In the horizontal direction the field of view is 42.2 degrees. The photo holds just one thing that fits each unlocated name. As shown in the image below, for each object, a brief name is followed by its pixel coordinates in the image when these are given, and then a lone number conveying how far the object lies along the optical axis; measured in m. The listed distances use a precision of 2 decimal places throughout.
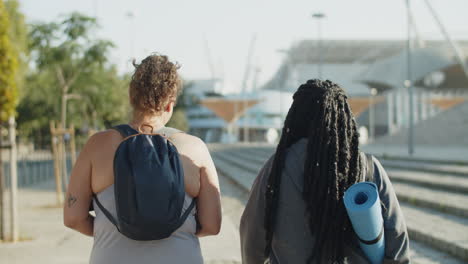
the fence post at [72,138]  13.82
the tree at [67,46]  13.20
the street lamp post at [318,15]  35.53
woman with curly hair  2.32
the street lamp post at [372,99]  61.48
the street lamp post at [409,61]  22.49
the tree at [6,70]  8.02
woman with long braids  2.33
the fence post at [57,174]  12.52
